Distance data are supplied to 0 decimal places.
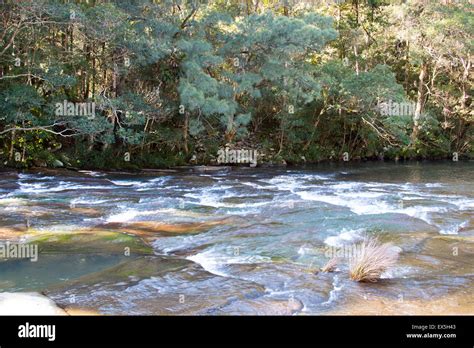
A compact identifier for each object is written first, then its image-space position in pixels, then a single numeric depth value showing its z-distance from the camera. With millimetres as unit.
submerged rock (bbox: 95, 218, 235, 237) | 11655
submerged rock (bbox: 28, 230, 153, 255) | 9852
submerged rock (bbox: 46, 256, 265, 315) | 6984
